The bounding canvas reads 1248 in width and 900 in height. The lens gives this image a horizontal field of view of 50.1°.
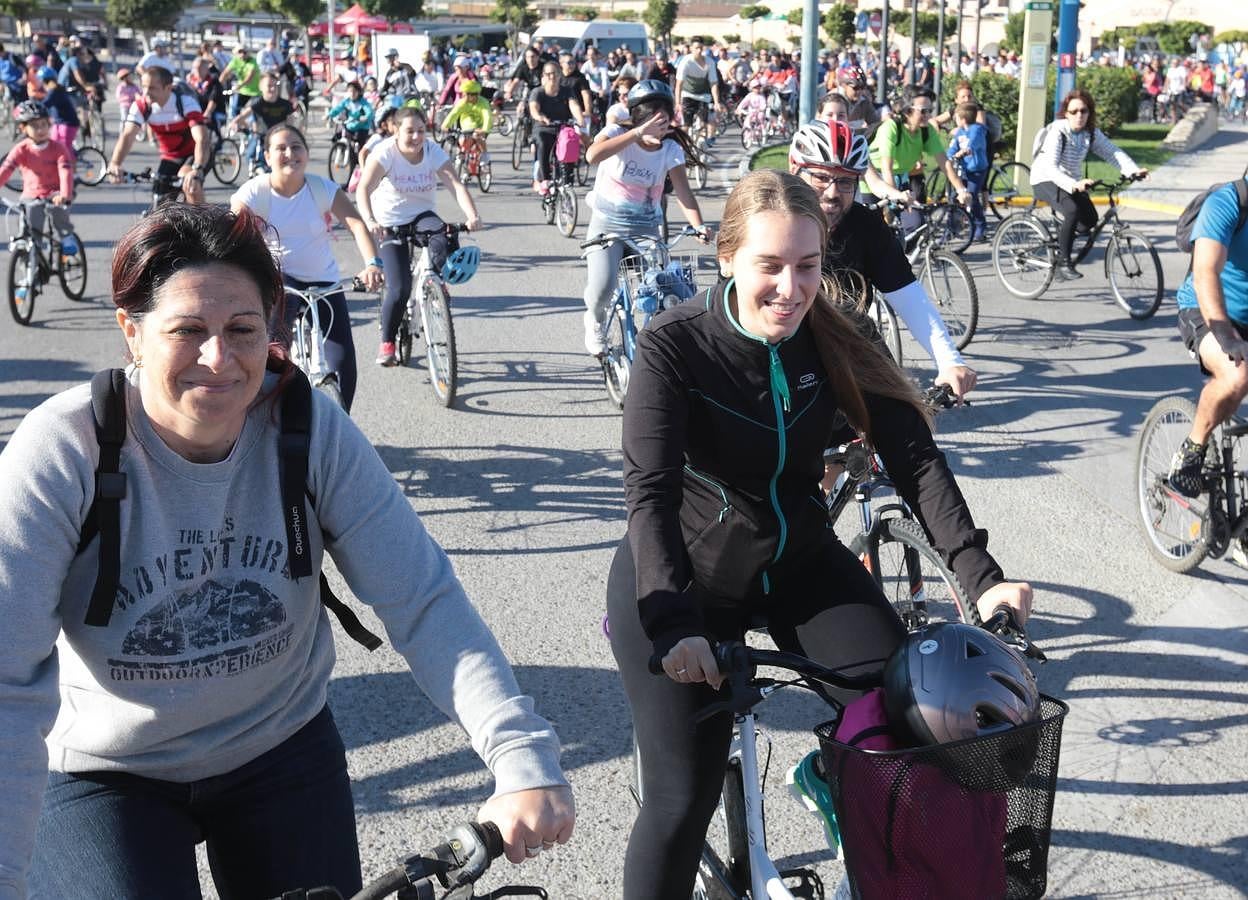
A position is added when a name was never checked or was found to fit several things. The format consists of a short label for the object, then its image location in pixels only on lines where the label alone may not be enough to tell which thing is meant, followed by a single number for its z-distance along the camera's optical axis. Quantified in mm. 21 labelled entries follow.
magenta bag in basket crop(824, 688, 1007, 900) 2068
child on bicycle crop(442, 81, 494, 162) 21031
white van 48344
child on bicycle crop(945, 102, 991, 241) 15953
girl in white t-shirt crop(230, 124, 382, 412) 7242
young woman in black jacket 2908
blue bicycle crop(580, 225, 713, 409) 8125
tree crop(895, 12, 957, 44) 68688
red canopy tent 56000
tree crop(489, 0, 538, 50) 75000
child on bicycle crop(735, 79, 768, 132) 30812
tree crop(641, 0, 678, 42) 78188
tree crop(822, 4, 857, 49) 47062
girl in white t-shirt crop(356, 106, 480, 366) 8969
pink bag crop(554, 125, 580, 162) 17078
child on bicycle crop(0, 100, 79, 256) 11633
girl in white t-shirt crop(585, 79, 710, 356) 8688
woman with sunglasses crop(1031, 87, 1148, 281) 12195
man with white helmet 5246
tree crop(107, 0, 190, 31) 59375
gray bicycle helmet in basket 2068
